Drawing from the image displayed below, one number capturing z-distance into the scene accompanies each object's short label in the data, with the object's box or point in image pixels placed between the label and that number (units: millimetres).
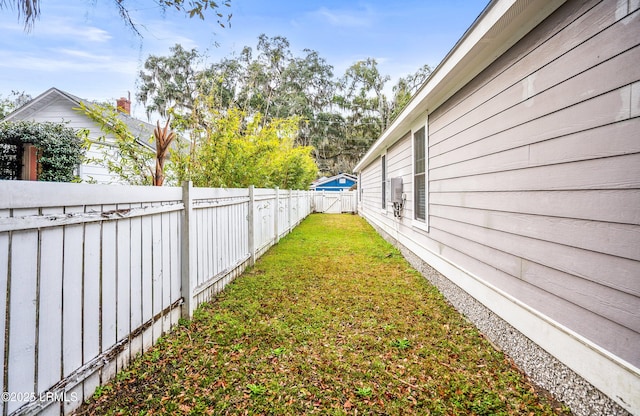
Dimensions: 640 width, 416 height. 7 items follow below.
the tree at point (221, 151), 4562
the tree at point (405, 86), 31047
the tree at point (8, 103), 11395
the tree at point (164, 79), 25250
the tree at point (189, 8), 2520
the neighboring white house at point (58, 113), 9211
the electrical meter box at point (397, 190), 5789
